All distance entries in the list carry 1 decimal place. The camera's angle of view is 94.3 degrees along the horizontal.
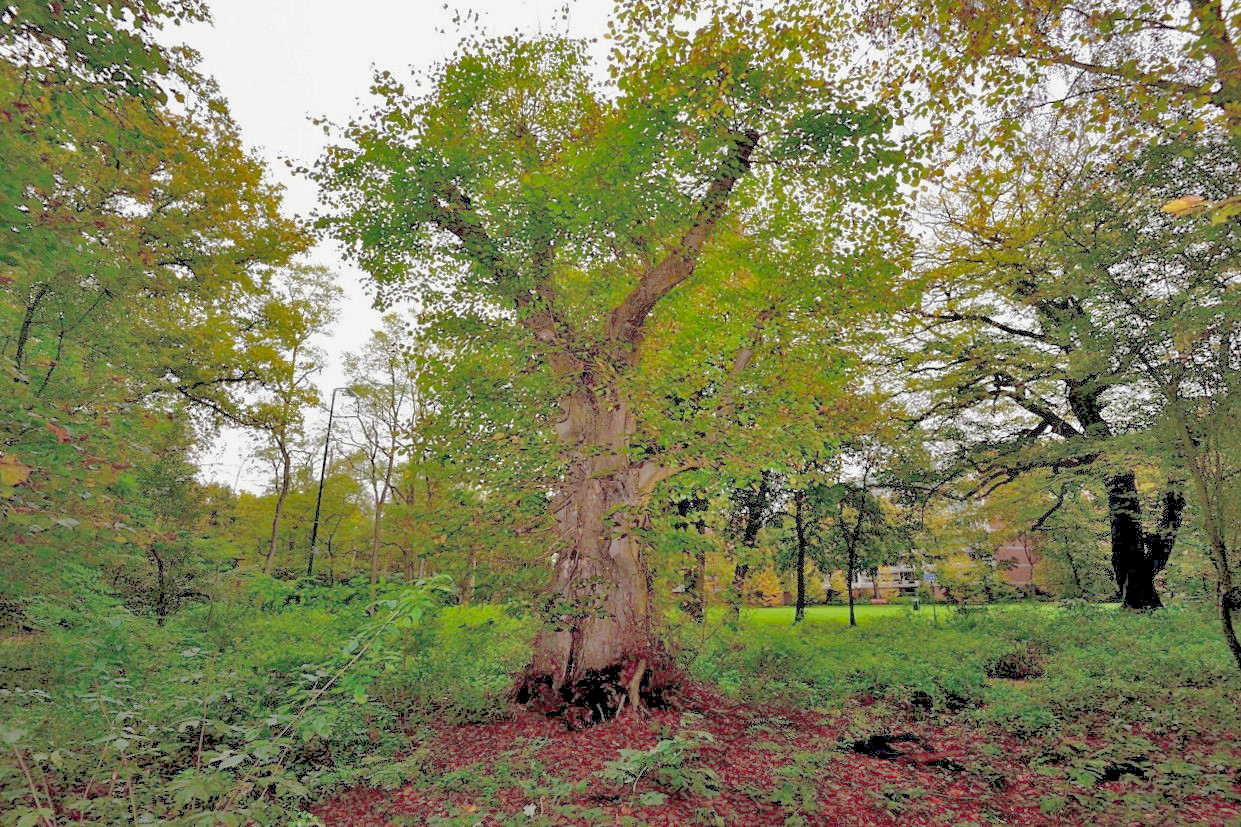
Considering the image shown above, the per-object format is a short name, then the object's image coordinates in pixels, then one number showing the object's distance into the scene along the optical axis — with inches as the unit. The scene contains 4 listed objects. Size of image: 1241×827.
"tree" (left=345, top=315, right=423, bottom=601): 973.8
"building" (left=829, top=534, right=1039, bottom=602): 1979.7
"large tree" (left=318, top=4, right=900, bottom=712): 255.6
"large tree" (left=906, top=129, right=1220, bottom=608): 427.2
